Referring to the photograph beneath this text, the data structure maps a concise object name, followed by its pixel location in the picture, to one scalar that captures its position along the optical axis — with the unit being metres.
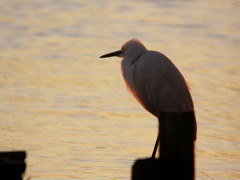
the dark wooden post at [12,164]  9.84
